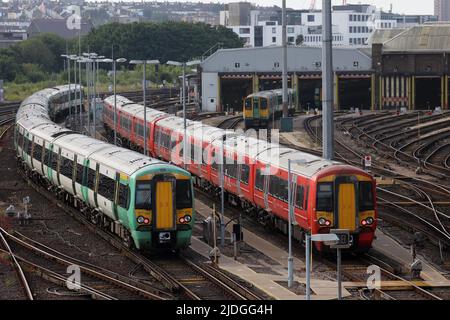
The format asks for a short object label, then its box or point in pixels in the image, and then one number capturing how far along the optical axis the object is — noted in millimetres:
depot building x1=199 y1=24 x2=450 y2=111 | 93031
